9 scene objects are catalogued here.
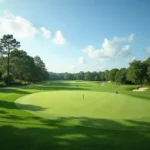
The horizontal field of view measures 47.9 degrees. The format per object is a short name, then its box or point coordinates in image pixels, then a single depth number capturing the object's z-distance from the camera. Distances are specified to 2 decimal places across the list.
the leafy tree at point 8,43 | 43.97
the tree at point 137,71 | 49.31
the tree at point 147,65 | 49.99
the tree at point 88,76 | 143.76
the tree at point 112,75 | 85.47
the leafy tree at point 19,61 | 47.62
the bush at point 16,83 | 46.44
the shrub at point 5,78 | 44.25
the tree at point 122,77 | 68.75
